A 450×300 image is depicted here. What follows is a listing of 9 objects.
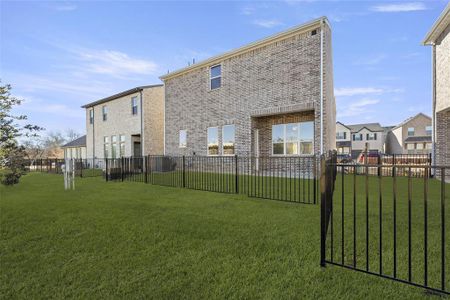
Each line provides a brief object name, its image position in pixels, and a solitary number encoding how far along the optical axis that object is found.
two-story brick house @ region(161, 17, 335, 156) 11.11
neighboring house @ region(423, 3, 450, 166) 10.15
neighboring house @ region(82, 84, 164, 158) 18.67
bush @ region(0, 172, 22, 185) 9.84
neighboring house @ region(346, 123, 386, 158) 49.65
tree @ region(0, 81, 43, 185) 8.60
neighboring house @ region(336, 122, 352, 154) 49.59
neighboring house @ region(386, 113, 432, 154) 42.12
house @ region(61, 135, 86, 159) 28.11
